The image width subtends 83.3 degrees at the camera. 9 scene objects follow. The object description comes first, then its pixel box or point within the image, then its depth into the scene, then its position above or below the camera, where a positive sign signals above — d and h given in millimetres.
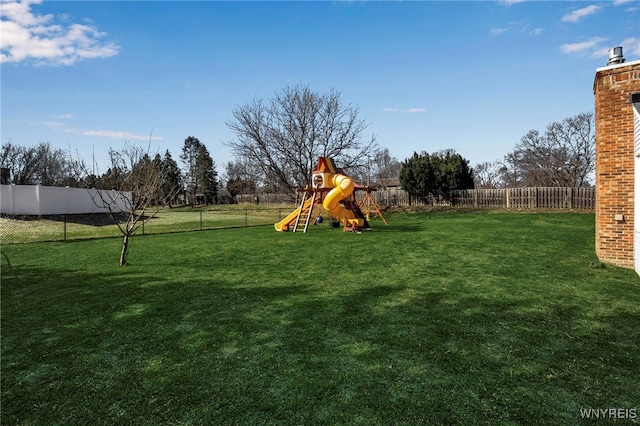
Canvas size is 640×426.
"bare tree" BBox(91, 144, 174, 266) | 8641 +391
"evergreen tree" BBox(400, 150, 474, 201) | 27297 +2012
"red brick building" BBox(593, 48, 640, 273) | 6994 +759
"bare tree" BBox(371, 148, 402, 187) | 63716 +6539
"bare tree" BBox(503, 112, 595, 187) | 31266 +3785
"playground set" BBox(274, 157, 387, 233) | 13984 +153
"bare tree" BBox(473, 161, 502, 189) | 48781 +3318
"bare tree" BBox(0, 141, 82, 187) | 41312 +5158
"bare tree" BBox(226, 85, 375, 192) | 27562 +4802
